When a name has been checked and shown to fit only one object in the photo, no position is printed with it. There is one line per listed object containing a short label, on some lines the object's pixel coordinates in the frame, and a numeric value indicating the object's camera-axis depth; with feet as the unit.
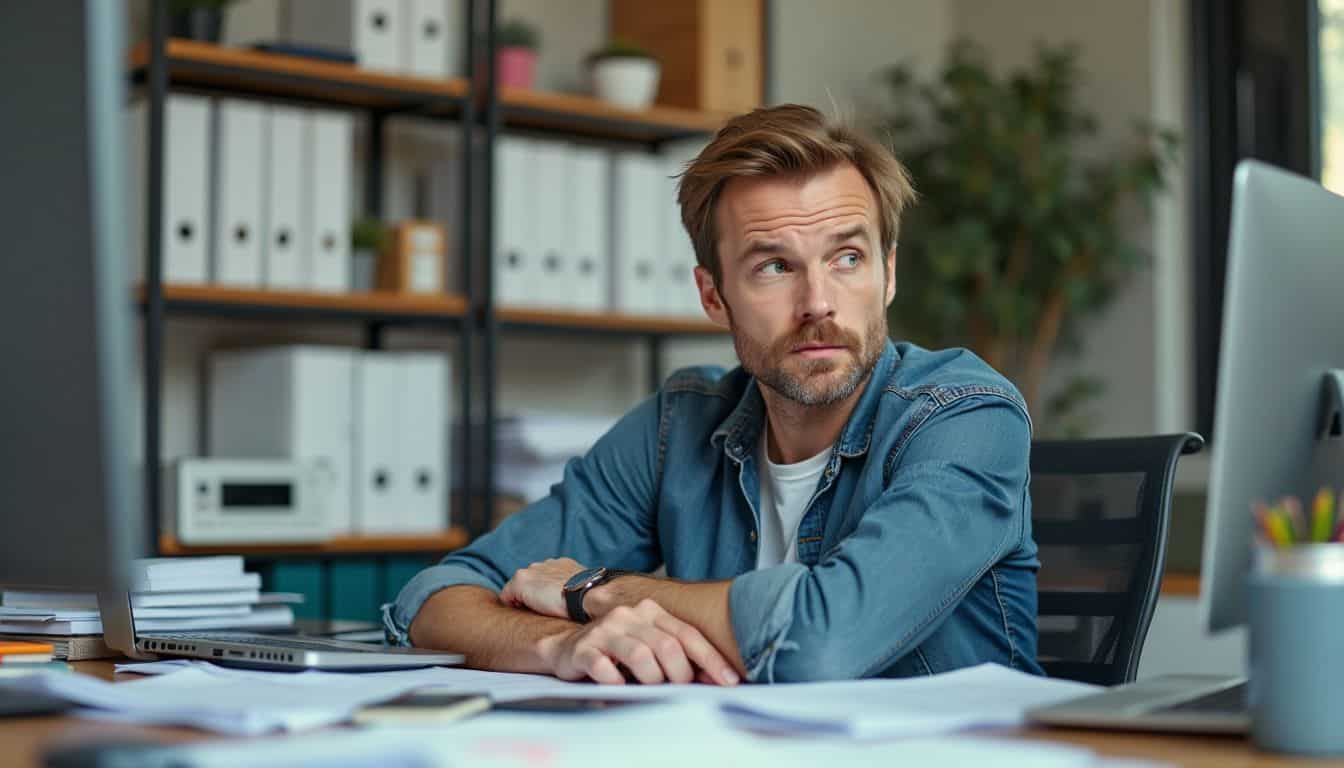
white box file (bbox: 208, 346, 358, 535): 10.63
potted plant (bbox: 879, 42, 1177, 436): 13.56
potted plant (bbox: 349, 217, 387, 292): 11.14
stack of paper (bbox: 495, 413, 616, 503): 11.53
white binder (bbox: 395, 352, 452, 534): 11.15
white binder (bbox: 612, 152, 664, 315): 12.11
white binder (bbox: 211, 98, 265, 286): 10.41
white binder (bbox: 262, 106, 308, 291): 10.61
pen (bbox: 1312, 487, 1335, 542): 3.05
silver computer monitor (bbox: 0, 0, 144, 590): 2.87
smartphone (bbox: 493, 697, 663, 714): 3.46
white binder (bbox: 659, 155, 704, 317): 12.32
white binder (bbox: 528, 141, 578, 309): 11.74
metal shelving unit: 10.04
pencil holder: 2.91
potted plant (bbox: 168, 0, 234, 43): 10.58
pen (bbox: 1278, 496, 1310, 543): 3.03
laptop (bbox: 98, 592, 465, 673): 4.33
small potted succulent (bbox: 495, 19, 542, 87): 11.91
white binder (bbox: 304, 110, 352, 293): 10.78
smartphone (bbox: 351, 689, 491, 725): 3.21
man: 4.43
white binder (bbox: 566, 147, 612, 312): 11.91
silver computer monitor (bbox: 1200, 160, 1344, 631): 3.36
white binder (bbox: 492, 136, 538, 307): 11.56
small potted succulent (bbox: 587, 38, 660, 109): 12.15
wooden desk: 2.99
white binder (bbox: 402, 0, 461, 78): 11.23
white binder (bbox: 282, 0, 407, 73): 11.03
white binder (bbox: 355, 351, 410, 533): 10.96
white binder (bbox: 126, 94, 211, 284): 10.19
